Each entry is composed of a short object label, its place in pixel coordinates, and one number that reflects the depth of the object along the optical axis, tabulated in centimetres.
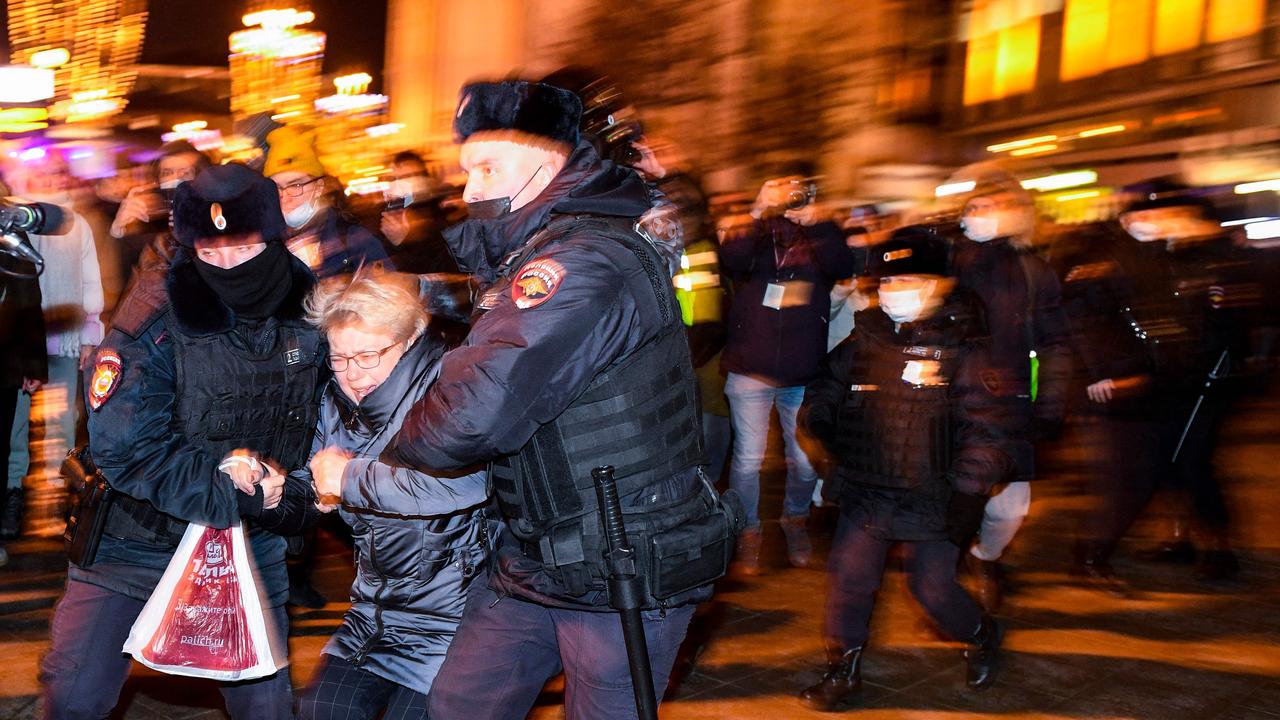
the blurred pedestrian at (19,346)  626
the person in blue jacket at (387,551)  298
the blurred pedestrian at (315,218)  537
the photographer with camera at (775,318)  622
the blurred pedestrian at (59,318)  694
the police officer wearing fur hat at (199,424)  299
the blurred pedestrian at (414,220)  617
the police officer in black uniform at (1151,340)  590
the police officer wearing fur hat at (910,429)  434
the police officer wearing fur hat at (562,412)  244
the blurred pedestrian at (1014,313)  524
